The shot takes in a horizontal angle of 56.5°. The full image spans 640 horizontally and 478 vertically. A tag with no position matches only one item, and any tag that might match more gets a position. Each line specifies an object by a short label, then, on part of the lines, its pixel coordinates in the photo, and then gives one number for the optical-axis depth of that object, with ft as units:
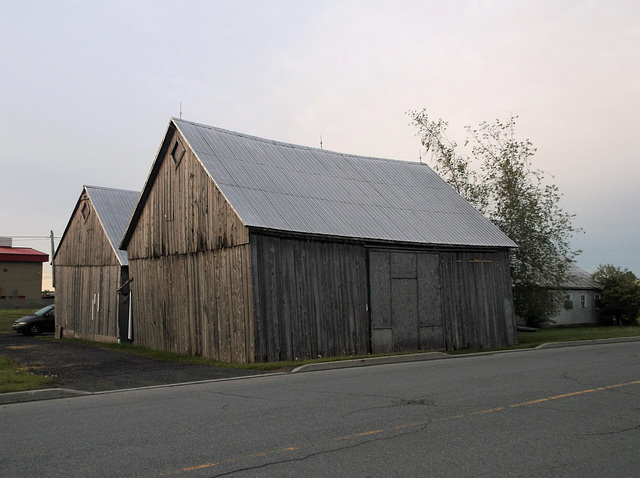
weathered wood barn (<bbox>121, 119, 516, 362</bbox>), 59.47
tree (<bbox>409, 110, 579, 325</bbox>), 108.01
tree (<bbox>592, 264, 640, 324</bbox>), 153.99
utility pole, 115.92
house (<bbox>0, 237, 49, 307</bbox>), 192.34
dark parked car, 108.88
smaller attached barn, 91.40
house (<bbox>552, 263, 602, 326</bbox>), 151.94
